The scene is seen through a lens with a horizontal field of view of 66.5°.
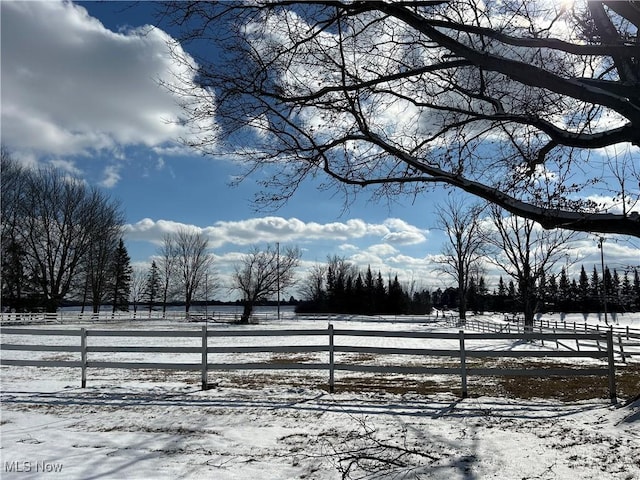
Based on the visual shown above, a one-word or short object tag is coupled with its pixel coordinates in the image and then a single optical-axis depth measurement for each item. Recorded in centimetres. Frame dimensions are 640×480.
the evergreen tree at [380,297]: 9769
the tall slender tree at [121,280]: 6444
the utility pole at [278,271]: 5230
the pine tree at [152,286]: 8769
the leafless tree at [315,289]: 10520
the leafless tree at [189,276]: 6938
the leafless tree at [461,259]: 4938
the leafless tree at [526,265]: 3366
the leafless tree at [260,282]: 4991
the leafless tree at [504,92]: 611
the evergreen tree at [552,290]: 4269
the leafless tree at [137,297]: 7962
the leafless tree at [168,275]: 7062
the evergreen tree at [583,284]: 8749
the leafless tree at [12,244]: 4506
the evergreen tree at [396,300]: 9712
